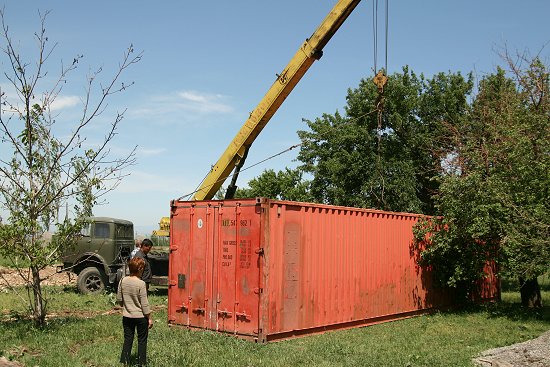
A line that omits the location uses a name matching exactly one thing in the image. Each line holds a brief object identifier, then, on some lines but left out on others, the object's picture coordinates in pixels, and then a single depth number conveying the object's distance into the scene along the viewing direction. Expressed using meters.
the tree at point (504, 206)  12.84
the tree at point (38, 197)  9.59
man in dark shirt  10.44
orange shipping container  10.06
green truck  16.22
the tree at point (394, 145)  25.05
